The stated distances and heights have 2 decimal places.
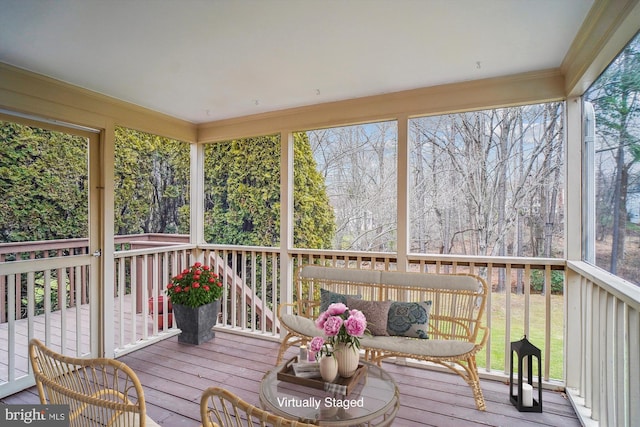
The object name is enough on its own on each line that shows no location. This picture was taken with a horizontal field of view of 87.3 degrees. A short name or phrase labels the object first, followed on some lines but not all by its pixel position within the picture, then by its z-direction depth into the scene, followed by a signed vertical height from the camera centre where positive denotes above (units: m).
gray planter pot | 3.72 -1.21
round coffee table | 1.65 -1.00
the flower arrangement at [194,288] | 3.72 -0.84
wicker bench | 2.52 -0.84
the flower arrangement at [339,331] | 1.93 -0.68
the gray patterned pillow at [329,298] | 3.02 -0.77
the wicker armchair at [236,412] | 0.92 -0.57
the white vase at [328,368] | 1.90 -0.88
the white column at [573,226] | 2.68 -0.10
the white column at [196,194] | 4.43 +0.26
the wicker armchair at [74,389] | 1.23 -0.69
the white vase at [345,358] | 1.96 -0.85
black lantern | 2.42 -1.27
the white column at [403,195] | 3.25 +0.18
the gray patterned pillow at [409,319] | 2.73 -0.87
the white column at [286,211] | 3.81 +0.03
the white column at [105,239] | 3.32 -0.26
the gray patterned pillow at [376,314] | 2.77 -0.84
